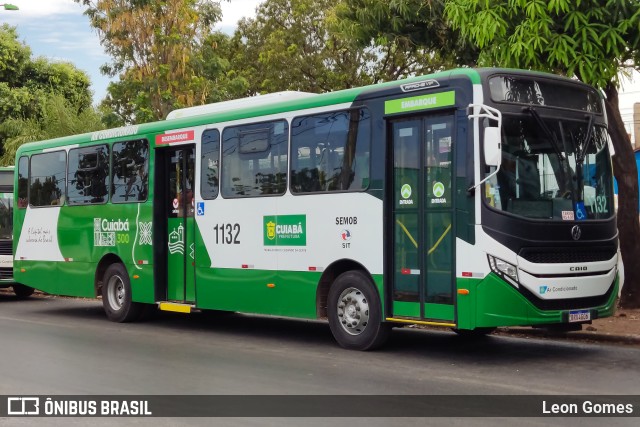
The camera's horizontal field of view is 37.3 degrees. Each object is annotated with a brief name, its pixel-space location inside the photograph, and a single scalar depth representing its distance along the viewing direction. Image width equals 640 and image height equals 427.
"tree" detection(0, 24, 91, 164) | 42.22
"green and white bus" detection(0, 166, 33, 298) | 21.20
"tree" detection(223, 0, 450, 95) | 37.69
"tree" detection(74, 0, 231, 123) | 27.33
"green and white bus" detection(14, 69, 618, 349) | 10.45
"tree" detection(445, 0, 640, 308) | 12.39
